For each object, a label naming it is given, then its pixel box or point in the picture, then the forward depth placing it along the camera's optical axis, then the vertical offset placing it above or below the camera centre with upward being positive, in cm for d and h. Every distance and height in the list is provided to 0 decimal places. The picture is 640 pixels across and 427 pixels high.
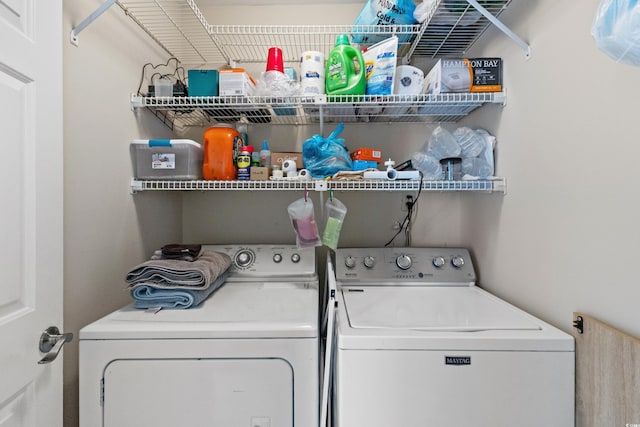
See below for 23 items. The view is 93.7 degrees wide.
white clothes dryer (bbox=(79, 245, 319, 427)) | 99 -54
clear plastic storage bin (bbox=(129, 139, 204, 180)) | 147 +26
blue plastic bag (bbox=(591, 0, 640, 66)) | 62 +39
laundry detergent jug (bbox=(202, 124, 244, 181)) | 151 +28
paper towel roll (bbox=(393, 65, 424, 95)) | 151 +66
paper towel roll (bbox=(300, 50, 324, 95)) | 149 +69
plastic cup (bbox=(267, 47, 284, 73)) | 148 +76
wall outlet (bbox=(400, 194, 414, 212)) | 191 +6
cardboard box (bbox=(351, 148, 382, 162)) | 155 +30
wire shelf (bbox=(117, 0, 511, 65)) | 144 +100
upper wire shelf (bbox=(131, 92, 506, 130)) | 145 +56
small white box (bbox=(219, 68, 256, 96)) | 146 +63
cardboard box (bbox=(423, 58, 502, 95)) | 140 +65
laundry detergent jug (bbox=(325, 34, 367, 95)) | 143 +68
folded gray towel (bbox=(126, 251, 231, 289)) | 120 -25
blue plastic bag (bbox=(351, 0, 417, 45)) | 151 +102
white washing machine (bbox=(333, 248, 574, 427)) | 90 -50
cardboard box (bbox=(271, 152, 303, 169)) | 165 +30
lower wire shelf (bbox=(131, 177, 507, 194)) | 140 +13
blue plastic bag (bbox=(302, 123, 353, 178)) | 151 +28
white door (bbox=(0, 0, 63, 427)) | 76 +2
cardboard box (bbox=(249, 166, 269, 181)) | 150 +19
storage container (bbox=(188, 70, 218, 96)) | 148 +65
